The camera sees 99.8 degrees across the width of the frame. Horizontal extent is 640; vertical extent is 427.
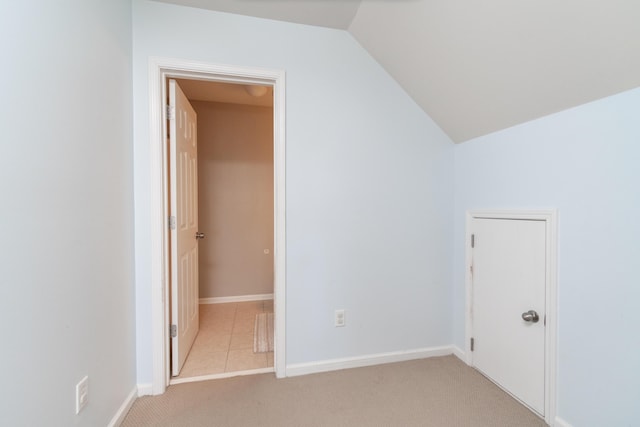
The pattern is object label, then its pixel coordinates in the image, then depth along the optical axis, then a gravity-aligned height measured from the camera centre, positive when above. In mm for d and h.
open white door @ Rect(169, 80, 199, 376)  1828 -121
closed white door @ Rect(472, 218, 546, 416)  1500 -597
